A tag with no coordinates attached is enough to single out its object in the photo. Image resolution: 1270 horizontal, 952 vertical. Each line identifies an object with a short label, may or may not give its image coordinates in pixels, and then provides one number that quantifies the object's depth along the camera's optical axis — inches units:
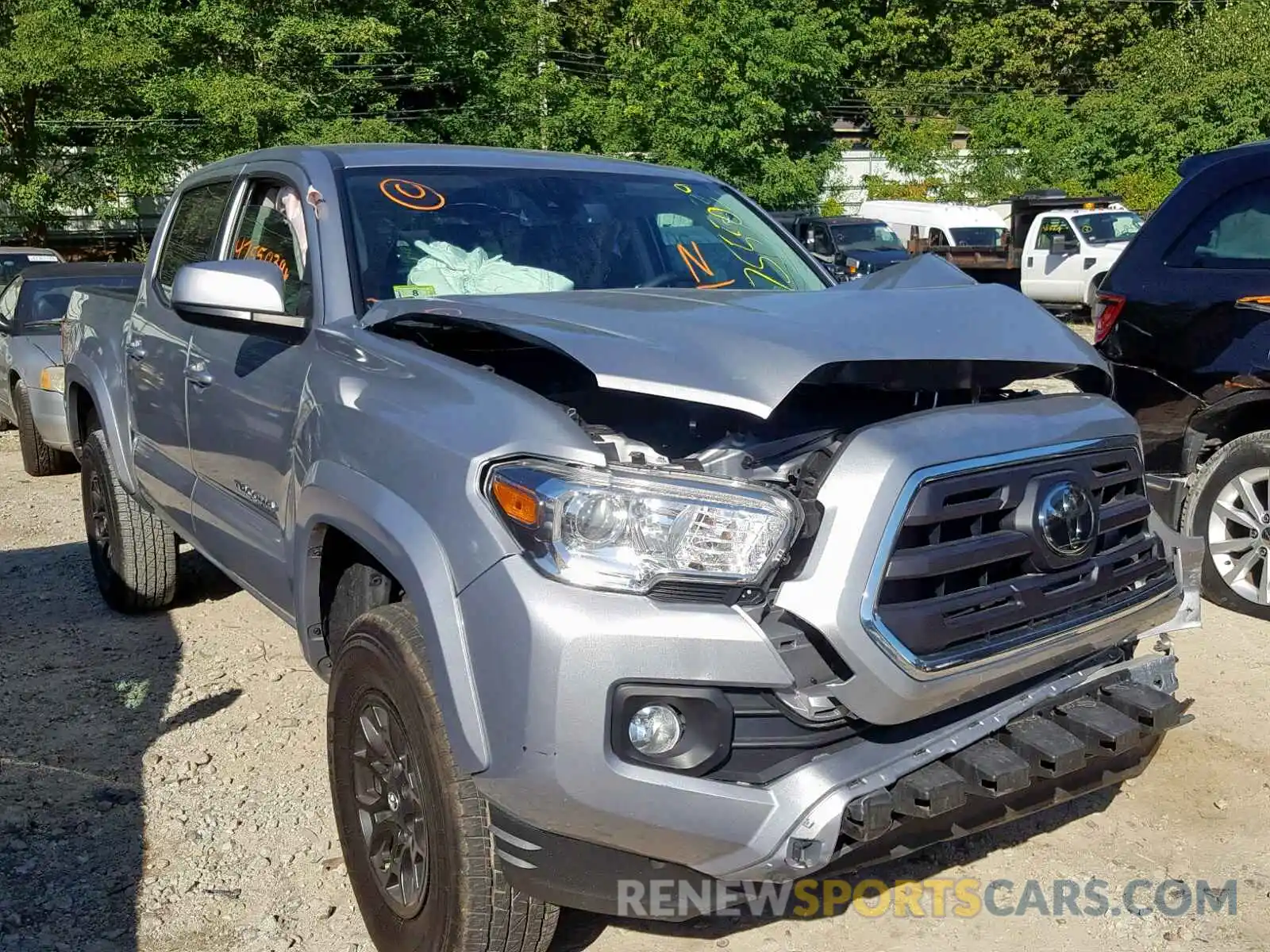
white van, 994.1
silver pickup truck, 92.8
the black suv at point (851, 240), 818.2
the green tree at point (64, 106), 824.9
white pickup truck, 789.2
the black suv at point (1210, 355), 200.4
